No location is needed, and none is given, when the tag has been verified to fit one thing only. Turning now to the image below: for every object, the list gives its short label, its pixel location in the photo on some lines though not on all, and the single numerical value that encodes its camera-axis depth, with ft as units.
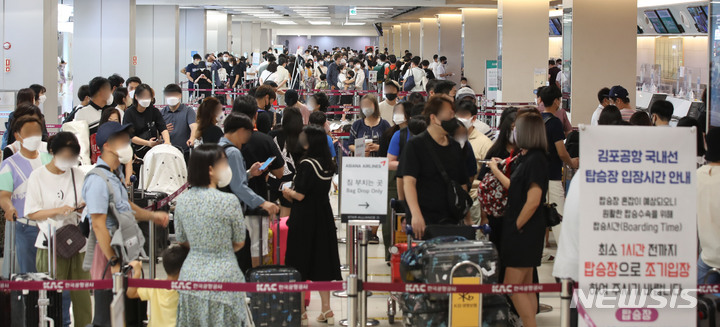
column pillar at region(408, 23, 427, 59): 149.80
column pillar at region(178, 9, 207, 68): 112.57
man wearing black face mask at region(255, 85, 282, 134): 32.81
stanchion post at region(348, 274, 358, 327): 17.15
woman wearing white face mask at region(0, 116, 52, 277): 21.16
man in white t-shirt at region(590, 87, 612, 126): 38.65
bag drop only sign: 20.97
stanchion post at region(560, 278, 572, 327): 16.26
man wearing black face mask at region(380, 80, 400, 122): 38.29
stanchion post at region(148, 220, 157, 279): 25.22
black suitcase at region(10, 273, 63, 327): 19.07
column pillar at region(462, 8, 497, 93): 92.73
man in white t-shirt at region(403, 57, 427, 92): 70.59
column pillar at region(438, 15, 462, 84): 111.04
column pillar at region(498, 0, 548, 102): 64.28
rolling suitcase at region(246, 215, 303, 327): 21.12
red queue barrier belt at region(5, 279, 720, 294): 17.08
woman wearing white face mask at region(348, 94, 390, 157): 32.76
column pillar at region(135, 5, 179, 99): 94.53
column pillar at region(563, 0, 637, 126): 49.49
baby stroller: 30.99
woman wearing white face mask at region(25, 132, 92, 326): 20.04
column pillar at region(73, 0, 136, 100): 74.13
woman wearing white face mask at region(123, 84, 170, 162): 33.94
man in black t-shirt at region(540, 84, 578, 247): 28.68
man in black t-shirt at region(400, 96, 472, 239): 21.43
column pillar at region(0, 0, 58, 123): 49.14
